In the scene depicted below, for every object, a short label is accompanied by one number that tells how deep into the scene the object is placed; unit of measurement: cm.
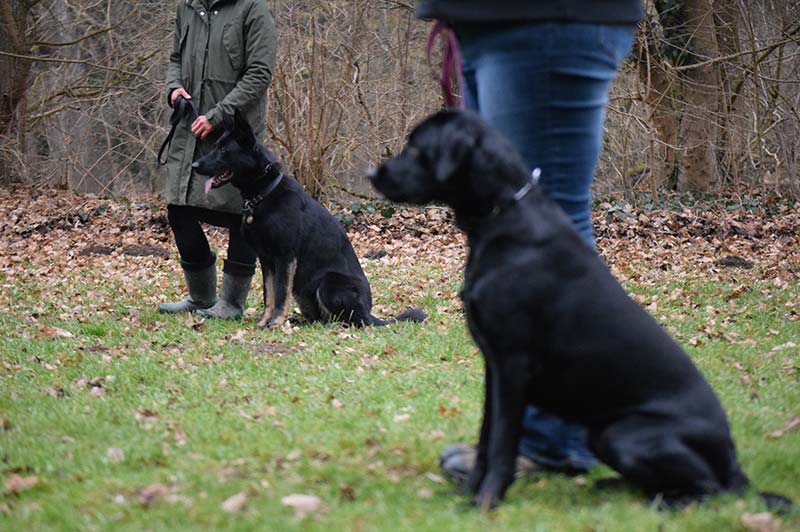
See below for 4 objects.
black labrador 591
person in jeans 639
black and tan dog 1430
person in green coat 1459
